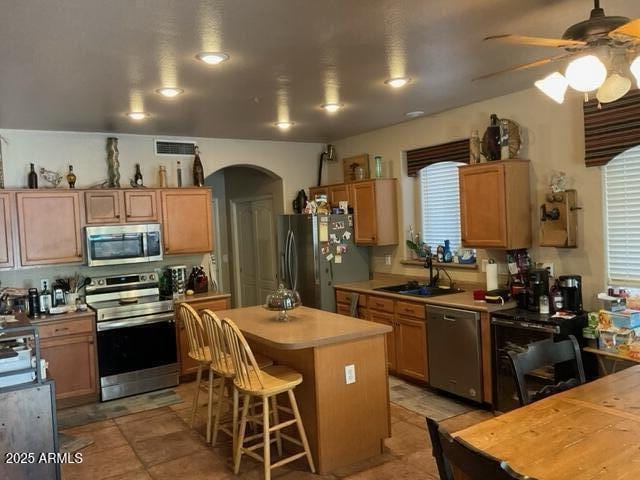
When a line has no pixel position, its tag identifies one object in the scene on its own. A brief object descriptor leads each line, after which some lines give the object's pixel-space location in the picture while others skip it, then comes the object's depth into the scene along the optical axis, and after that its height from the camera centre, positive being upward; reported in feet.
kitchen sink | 16.69 -2.43
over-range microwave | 16.76 -0.41
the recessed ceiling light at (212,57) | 9.99 +3.38
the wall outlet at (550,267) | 13.84 -1.51
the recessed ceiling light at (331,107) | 14.98 +3.42
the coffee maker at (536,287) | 13.08 -1.93
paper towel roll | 14.62 -1.80
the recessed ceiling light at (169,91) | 12.44 +3.41
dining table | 5.38 -2.71
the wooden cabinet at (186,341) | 17.33 -3.71
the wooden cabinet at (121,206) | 16.72 +0.88
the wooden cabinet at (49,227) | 15.76 +0.26
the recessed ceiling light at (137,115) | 15.02 +3.45
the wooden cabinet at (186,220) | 18.02 +0.30
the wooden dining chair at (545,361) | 7.84 -2.41
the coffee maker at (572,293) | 12.66 -2.06
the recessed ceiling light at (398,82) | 12.46 +3.38
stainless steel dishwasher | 13.69 -3.77
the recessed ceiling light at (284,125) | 17.46 +3.43
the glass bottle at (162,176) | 18.45 +1.95
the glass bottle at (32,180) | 16.24 +1.78
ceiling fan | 6.39 +2.08
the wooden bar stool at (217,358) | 11.19 -3.00
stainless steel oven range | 15.94 -3.47
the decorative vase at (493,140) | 14.60 +2.12
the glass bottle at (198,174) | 18.94 +2.00
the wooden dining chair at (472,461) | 4.25 -2.17
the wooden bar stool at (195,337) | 12.48 -2.72
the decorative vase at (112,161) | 17.52 +2.44
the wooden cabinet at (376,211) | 18.78 +0.30
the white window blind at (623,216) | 12.29 -0.22
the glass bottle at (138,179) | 17.94 +1.85
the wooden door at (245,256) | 24.70 -1.48
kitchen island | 10.66 -3.49
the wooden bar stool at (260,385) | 10.11 -3.19
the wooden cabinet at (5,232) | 15.43 +0.17
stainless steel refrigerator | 19.02 -1.32
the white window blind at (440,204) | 17.22 +0.43
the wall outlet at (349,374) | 10.96 -3.28
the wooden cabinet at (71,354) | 15.23 -3.62
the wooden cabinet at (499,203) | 14.01 +0.28
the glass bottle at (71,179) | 16.75 +1.81
